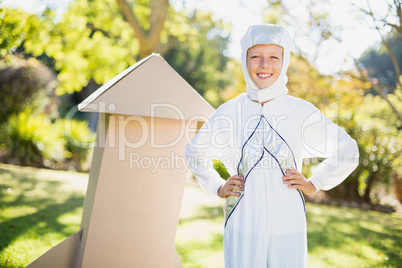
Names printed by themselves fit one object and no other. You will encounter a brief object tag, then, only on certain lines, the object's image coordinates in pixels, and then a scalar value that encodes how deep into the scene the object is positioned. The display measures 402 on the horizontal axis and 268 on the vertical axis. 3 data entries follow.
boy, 1.88
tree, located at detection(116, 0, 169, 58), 8.45
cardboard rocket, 2.32
